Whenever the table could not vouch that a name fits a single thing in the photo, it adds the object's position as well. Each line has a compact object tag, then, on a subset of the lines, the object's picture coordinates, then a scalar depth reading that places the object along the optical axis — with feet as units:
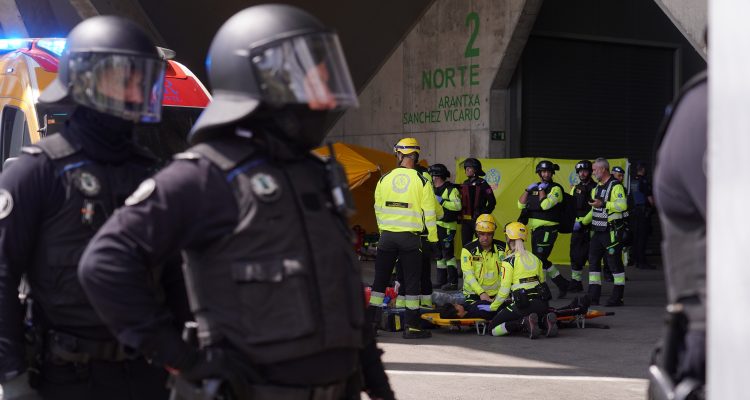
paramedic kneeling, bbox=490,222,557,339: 34.01
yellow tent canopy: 63.16
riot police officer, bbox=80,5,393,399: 9.36
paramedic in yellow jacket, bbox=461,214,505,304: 35.68
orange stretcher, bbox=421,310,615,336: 34.76
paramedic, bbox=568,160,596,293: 45.98
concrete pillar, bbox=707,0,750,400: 7.18
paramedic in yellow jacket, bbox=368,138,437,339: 33.94
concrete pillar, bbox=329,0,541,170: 67.62
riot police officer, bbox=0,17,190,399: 11.85
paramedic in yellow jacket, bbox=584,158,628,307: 42.70
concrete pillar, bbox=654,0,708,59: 40.11
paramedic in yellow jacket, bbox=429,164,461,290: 50.08
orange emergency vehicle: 26.72
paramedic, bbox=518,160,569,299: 46.14
